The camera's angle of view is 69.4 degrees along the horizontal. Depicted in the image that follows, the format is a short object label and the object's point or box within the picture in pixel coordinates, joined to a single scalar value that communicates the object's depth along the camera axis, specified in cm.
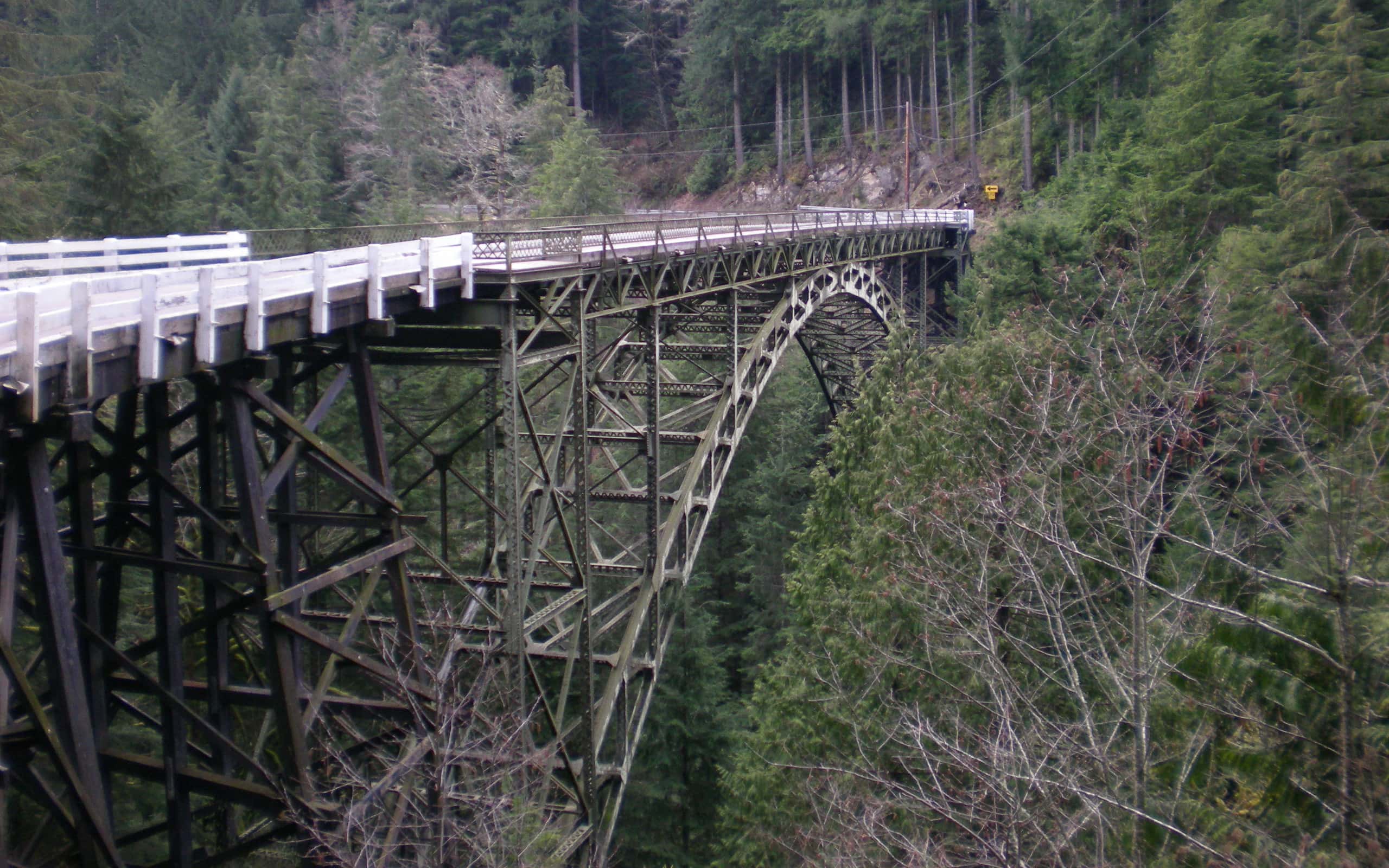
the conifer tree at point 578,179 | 3694
